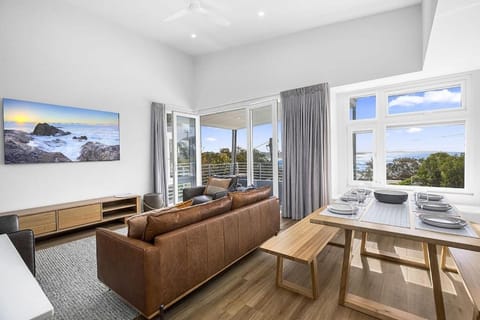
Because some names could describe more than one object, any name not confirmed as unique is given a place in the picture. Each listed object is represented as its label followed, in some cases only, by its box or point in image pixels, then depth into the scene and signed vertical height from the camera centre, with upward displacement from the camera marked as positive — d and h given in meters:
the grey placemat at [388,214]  1.66 -0.50
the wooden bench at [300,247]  1.91 -0.83
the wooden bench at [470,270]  1.31 -0.84
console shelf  3.09 -0.87
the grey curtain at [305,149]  3.93 +0.11
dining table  1.35 -0.53
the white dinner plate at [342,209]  1.88 -0.47
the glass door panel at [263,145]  4.66 +0.24
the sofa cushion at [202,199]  3.57 -0.71
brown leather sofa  1.58 -0.78
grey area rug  1.78 -1.22
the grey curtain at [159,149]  4.85 +0.19
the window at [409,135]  3.42 +0.31
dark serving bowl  2.16 -0.42
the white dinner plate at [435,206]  1.87 -0.45
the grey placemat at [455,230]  1.39 -0.50
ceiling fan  2.98 +2.04
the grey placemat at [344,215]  1.80 -0.50
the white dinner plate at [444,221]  1.48 -0.47
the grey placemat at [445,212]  1.78 -0.49
